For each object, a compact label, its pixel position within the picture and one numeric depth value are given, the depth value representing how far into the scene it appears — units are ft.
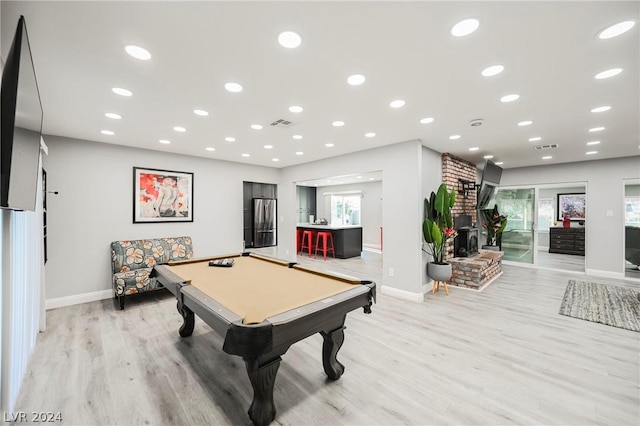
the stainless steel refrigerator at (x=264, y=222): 21.86
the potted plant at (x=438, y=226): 13.82
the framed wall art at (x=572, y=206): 26.81
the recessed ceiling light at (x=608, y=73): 6.70
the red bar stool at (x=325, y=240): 25.02
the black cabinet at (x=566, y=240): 25.86
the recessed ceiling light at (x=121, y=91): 7.78
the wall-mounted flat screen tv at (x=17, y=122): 3.59
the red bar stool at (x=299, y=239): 28.89
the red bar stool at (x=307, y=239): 26.89
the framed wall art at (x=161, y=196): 14.97
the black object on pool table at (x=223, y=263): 9.80
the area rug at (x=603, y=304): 11.12
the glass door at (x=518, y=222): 22.22
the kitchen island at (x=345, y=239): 25.54
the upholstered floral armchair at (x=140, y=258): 12.45
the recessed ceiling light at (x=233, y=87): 7.45
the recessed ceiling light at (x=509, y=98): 8.26
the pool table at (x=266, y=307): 4.73
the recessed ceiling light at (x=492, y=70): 6.55
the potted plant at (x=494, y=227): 23.41
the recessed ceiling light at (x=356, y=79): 7.00
